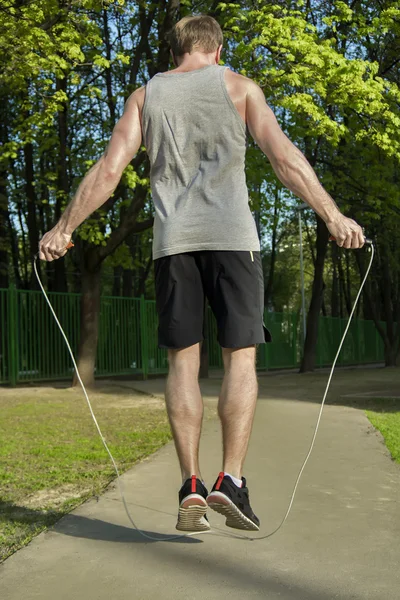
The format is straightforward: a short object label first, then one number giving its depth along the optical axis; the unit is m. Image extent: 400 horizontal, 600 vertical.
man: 3.77
